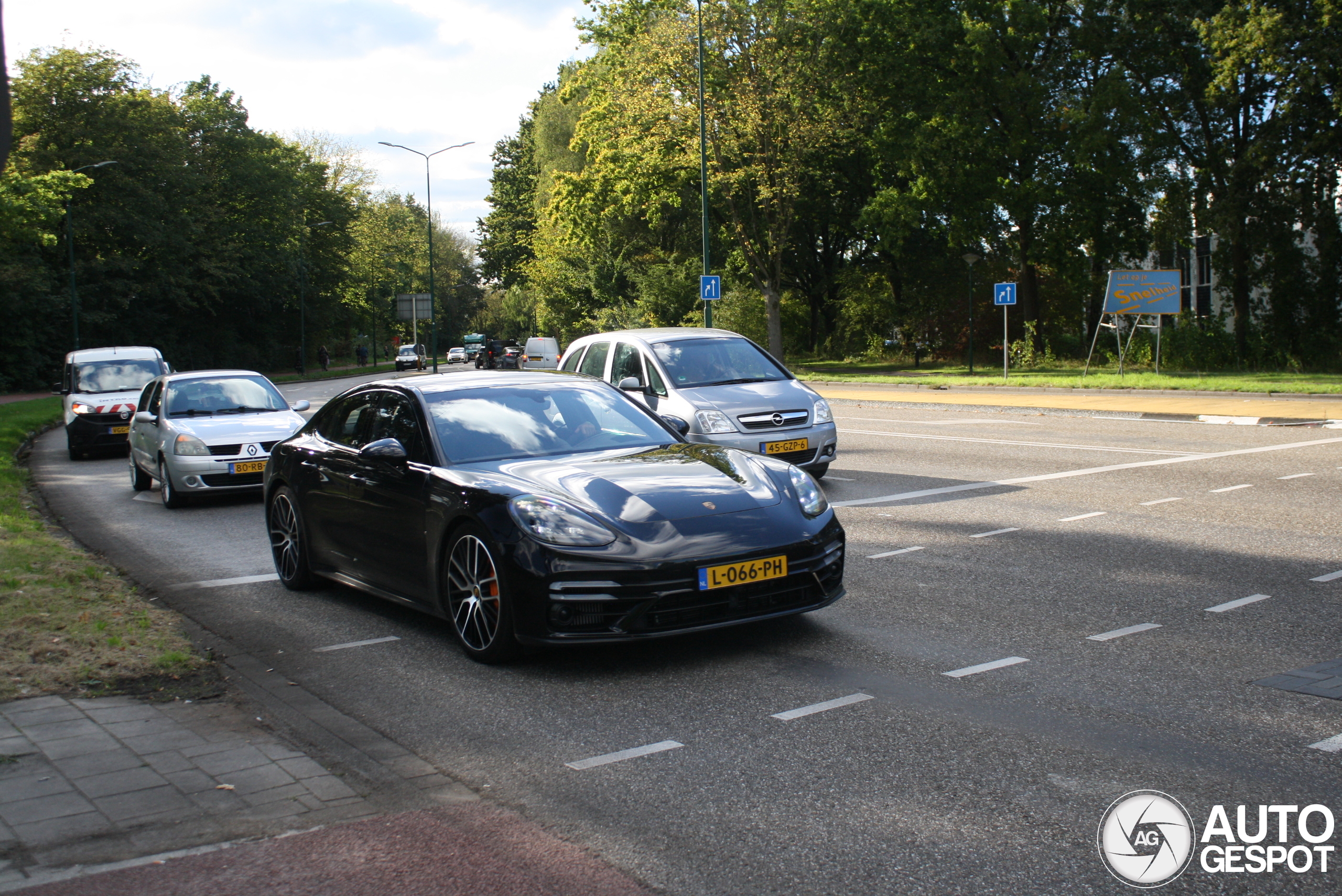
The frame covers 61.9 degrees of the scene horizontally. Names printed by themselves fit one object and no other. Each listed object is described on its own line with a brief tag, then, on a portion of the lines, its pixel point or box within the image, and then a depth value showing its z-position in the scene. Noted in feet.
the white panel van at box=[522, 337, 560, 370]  126.41
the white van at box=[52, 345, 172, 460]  58.59
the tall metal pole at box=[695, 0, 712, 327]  109.50
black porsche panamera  17.24
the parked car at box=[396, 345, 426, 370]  238.07
